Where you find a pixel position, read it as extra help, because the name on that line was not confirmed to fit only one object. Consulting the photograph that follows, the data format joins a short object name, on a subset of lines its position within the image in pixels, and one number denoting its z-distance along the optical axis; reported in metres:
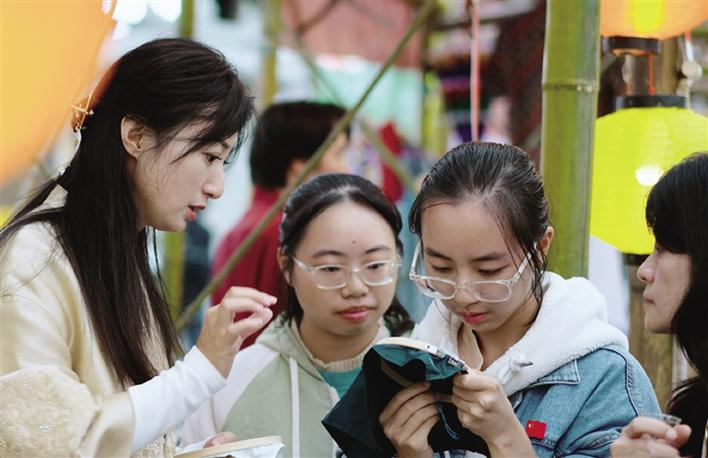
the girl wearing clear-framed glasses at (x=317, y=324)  2.64
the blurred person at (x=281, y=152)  4.27
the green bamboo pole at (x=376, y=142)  4.28
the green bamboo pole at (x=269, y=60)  5.62
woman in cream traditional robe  1.83
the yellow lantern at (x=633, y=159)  2.63
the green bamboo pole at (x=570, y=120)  2.44
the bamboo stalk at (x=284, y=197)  3.46
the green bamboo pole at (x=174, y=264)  4.04
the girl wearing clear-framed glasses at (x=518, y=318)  1.93
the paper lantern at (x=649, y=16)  2.65
